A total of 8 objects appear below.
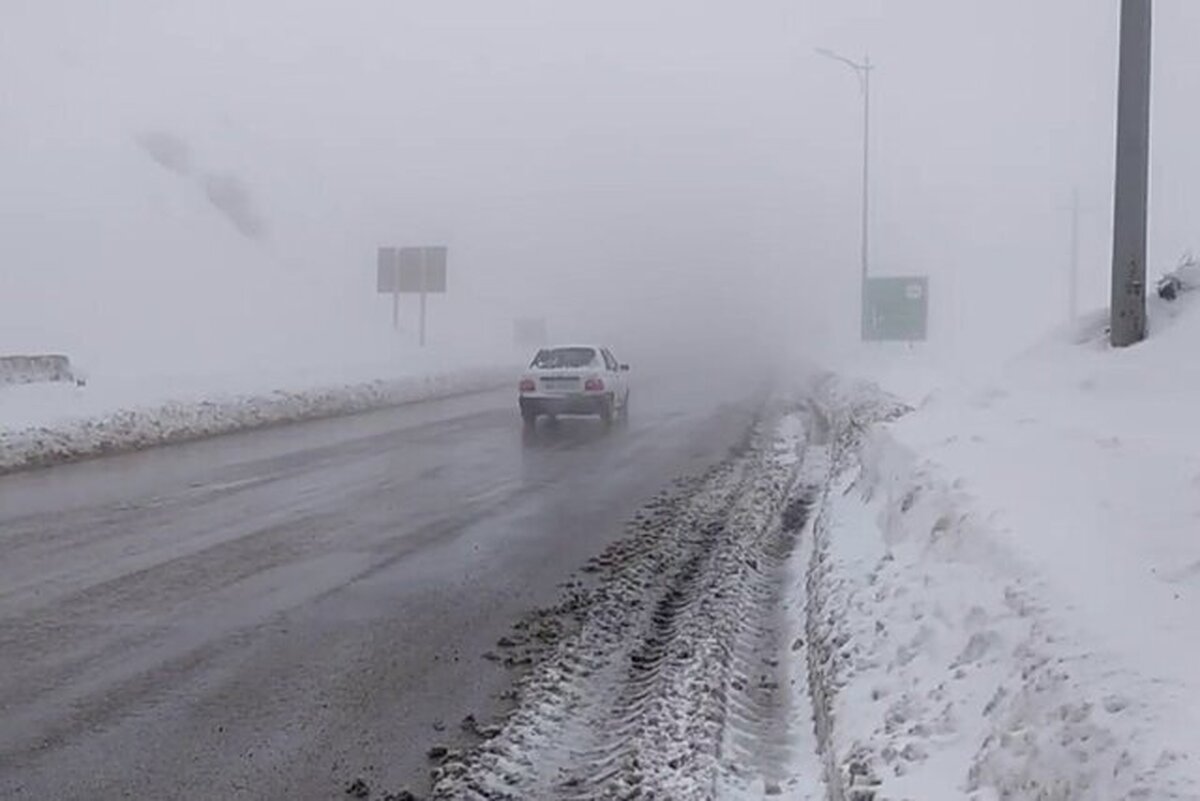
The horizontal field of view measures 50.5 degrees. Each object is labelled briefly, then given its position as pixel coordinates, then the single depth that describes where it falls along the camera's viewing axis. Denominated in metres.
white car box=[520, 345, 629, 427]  24.41
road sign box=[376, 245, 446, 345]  48.69
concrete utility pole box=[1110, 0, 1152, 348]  11.01
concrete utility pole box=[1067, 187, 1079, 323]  45.16
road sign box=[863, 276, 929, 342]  40.53
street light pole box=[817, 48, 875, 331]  40.32
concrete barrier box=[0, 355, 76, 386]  22.36
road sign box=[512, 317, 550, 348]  62.19
